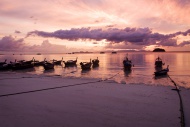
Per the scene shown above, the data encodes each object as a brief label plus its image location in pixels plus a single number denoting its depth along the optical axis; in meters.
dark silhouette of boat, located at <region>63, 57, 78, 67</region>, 55.80
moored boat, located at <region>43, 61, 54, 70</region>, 45.03
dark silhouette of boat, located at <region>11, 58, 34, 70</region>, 43.56
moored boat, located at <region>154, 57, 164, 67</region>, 59.84
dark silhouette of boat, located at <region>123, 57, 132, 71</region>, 45.51
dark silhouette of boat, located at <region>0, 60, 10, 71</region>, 42.75
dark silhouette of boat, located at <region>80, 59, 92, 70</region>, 45.76
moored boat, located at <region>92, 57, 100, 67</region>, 60.72
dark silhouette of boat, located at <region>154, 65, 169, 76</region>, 33.44
